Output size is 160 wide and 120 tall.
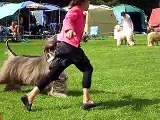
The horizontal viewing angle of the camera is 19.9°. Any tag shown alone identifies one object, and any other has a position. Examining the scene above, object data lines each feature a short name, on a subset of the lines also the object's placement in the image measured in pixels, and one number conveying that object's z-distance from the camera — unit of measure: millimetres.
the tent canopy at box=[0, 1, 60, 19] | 30664
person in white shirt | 21391
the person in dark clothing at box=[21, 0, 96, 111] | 6066
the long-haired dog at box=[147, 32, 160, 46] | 20172
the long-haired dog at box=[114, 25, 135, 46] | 21109
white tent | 36938
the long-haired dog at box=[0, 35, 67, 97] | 6906
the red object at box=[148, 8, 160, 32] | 39881
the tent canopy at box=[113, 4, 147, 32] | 39022
